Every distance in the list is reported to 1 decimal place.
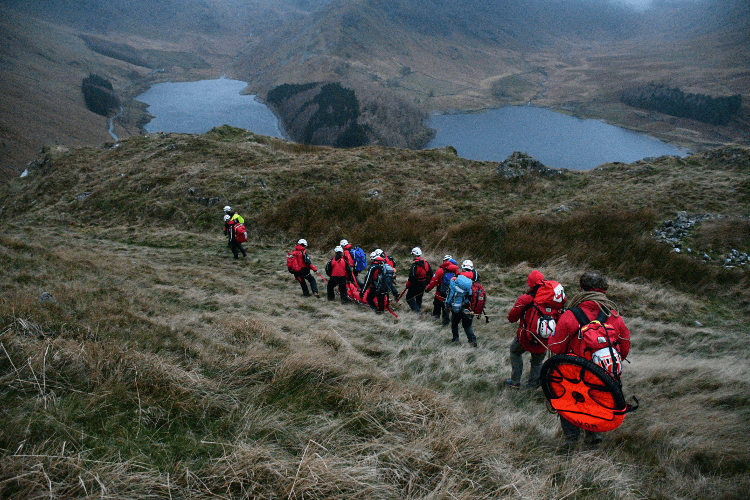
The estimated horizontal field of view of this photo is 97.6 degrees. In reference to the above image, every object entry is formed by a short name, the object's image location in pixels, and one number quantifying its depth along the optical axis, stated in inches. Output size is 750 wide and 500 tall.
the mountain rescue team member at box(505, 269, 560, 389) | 195.2
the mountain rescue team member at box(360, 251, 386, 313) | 362.8
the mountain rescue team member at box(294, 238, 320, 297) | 395.9
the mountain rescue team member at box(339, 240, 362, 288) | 390.2
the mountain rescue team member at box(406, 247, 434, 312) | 356.5
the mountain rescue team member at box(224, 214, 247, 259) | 528.7
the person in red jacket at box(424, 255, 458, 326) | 310.4
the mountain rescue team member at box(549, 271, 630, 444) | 150.5
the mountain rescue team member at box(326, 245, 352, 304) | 381.1
